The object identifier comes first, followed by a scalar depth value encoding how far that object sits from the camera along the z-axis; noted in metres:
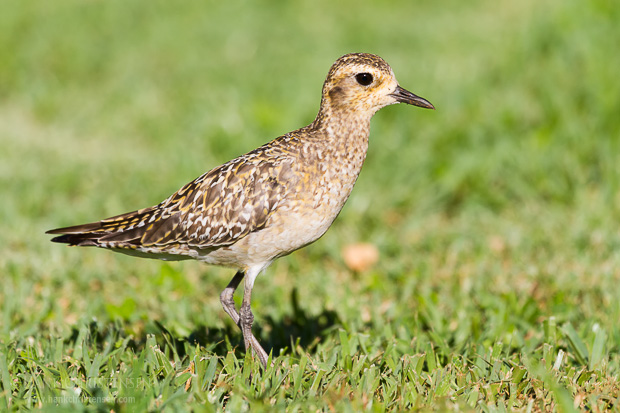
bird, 8.37
